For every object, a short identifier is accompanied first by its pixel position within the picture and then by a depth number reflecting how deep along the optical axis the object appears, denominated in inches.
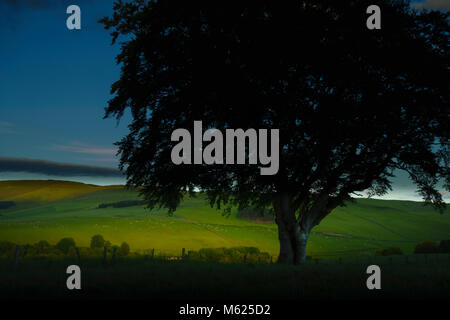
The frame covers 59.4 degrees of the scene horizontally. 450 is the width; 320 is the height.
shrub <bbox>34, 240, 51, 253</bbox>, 2450.1
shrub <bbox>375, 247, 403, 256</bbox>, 2989.7
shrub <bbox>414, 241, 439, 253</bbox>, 3171.8
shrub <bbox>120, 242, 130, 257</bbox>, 2696.6
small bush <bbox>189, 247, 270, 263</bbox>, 2193.7
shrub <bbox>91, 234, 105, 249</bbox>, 2970.0
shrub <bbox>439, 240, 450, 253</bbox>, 3047.2
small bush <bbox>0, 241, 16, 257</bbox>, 2308.1
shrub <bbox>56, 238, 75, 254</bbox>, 2827.3
